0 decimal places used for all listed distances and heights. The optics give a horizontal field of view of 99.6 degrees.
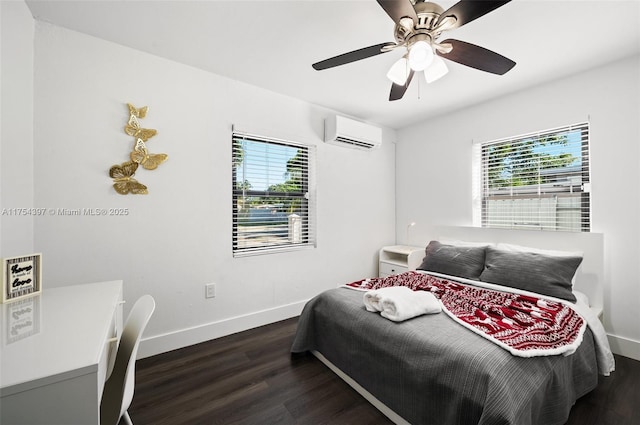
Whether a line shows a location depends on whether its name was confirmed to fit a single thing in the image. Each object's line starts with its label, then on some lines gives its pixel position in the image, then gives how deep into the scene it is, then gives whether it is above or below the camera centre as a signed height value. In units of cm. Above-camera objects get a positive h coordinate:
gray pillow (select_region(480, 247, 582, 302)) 211 -50
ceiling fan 128 +96
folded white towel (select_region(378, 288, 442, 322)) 171 -61
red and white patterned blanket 140 -65
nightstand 343 -63
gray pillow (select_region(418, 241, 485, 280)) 261 -49
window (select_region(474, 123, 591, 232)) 258 +34
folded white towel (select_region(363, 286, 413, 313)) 185 -59
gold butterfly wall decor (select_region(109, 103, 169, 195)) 211 +43
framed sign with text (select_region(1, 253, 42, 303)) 124 -31
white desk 68 -42
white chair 104 -68
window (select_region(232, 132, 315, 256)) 279 +20
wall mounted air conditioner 325 +100
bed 121 -81
